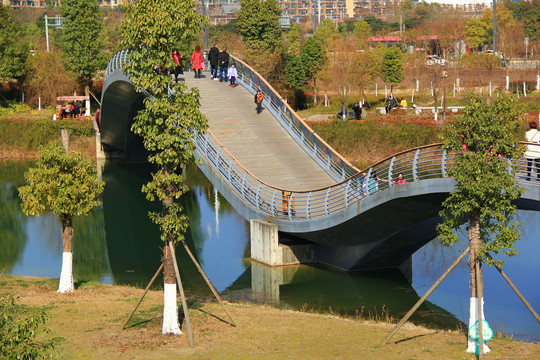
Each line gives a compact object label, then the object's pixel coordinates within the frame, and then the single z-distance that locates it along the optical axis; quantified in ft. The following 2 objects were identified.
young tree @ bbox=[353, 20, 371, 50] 258.35
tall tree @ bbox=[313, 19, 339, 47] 269.95
